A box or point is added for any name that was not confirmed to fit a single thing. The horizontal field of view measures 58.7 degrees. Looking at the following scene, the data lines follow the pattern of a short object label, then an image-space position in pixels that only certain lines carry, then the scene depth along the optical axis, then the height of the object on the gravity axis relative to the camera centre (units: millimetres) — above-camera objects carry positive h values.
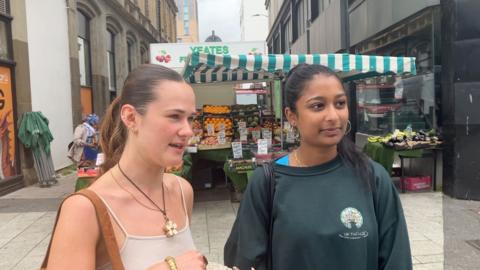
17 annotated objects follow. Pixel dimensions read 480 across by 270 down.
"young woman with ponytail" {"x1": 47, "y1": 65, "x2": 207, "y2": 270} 1234 -290
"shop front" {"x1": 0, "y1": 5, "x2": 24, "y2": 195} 9531 -69
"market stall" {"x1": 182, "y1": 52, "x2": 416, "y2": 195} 7152 -107
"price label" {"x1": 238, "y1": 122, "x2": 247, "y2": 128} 8539 -371
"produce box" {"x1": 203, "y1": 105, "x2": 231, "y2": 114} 9047 -47
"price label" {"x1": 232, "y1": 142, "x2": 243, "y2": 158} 7406 -751
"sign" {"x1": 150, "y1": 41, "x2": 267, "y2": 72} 13320 +1832
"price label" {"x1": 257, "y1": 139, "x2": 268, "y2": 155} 7053 -683
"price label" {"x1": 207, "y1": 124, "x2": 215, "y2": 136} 8484 -430
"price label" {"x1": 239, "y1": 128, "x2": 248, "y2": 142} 8484 -559
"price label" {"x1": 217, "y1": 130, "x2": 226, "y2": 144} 8266 -582
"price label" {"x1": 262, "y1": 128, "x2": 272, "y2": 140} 8352 -561
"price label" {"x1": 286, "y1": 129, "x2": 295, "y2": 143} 8172 -620
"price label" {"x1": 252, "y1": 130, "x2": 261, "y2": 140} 8625 -586
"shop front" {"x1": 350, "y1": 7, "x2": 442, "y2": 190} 8422 +73
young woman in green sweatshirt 1766 -437
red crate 8344 -1620
